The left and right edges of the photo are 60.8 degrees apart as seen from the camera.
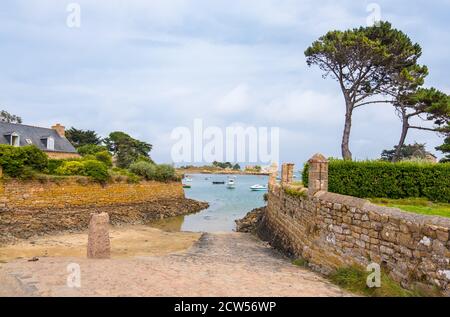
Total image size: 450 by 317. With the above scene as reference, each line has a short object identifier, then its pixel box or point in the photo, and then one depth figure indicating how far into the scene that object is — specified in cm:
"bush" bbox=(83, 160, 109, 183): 2652
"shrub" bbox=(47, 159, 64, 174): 2511
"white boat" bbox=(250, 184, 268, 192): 8126
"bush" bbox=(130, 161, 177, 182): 3359
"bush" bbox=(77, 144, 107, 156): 4795
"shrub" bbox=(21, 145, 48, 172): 2244
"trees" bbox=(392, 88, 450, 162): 2484
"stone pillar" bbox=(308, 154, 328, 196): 1164
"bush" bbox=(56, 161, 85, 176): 2542
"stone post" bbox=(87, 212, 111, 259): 1099
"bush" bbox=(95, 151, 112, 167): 3705
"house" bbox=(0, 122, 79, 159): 3206
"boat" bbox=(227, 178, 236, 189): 8548
